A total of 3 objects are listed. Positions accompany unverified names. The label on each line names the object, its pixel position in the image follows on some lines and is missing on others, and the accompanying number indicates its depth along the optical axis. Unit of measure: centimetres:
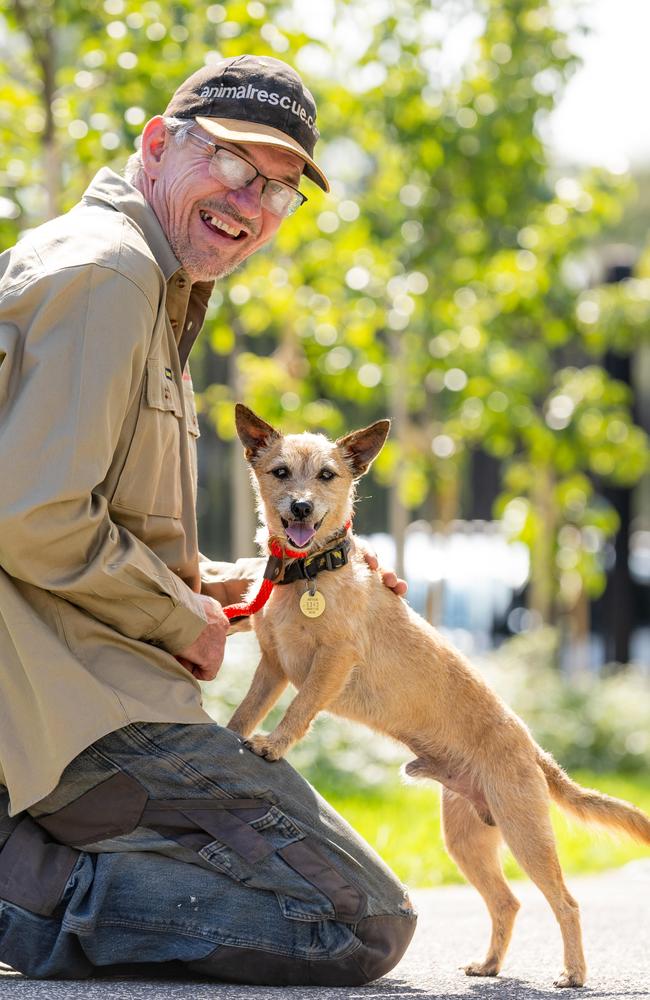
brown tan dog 789
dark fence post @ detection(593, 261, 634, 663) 2311
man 640
